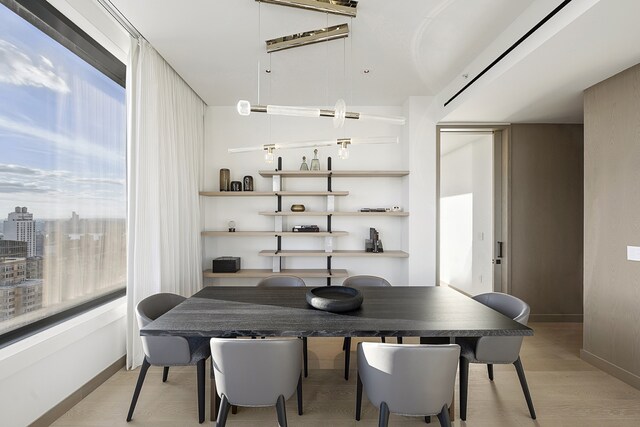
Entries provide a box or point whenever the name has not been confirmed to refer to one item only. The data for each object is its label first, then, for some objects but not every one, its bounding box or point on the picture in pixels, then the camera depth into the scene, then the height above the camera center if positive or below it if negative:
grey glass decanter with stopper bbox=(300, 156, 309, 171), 4.08 +0.60
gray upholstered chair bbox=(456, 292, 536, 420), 2.08 -0.94
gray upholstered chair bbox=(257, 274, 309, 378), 3.06 -0.69
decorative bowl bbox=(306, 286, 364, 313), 2.02 -0.60
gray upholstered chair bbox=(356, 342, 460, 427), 1.54 -0.83
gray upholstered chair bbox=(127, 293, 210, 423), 2.05 -0.94
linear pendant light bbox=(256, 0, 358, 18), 2.19 +1.47
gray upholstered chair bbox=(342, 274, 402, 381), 3.11 -0.70
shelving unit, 3.97 -0.26
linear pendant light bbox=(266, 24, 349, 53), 2.52 +1.45
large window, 1.88 +0.29
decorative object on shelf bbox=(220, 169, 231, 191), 4.16 +0.43
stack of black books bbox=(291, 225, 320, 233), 4.10 -0.22
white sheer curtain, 2.77 +0.27
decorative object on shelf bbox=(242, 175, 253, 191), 4.19 +0.38
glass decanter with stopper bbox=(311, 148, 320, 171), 4.12 +0.63
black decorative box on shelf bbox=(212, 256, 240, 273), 4.03 -0.69
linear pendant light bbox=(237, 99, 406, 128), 2.03 +0.67
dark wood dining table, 1.72 -0.65
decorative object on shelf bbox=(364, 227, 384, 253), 4.10 -0.41
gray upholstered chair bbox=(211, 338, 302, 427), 1.60 -0.83
